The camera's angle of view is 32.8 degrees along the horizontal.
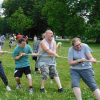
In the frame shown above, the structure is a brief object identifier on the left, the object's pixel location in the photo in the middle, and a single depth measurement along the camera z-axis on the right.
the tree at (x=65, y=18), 30.81
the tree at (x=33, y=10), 44.45
